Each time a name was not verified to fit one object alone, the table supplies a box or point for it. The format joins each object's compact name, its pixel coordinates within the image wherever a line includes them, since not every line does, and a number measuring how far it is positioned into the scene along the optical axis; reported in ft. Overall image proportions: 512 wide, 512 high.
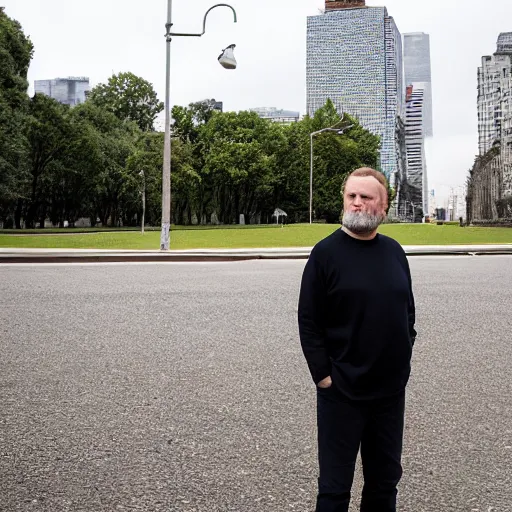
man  8.46
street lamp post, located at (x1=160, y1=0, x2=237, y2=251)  74.63
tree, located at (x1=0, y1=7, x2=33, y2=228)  129.90
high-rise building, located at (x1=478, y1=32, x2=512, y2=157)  438.81
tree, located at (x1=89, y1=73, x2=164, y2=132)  245.86
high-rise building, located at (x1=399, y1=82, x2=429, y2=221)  627.62
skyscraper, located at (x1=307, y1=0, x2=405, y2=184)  577.02
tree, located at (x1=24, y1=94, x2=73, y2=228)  178.50
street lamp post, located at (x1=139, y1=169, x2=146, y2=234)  141.40
